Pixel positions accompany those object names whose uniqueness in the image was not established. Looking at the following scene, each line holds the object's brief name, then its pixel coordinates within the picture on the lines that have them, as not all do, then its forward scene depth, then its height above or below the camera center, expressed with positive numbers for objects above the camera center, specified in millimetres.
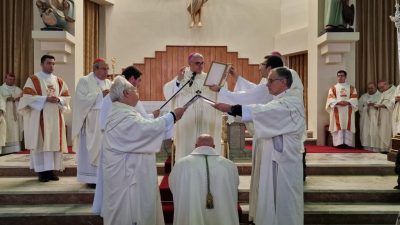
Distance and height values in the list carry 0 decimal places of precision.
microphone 5984 +516
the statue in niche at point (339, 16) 9289 +2038
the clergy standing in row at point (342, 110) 9289 +162
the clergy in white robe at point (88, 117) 5859 +19
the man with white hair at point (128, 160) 3943 -355
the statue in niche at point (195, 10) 10820 +2545
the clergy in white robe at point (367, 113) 9680 +104
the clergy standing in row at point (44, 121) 6238 -34
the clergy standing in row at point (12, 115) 9156 +72
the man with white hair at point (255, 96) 4625 +237
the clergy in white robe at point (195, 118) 5922 +4
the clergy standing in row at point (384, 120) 9477 -41
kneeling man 3904 -602
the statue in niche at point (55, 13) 8406 +1934
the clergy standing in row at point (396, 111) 8898 +134
